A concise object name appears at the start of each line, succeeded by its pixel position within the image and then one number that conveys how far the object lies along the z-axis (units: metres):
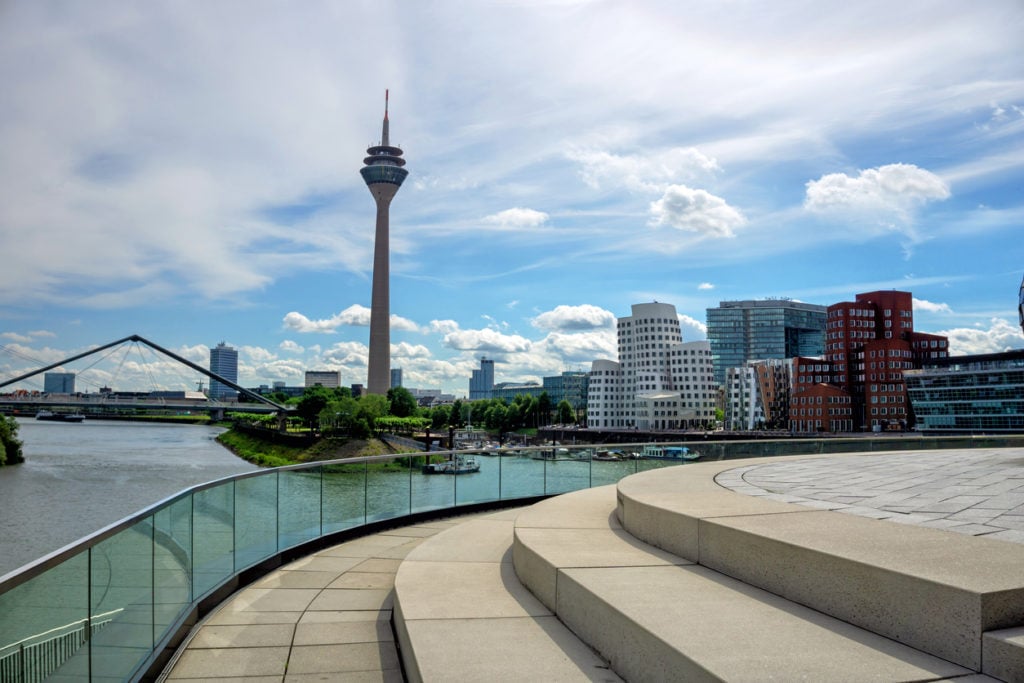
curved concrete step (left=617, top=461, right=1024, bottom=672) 3.49
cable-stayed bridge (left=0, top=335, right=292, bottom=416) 103.25
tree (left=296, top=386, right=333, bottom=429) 108.56
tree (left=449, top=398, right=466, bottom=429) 156.88
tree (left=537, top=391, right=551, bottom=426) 144.36
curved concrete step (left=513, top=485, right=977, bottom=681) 3.44
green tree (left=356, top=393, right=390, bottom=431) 95.19
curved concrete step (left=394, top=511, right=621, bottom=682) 4.27
